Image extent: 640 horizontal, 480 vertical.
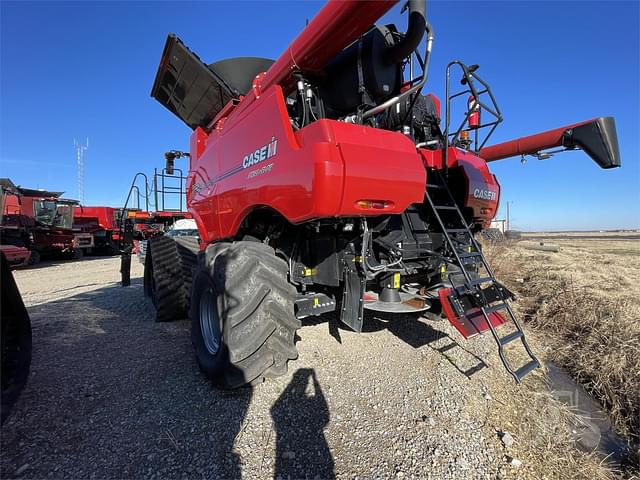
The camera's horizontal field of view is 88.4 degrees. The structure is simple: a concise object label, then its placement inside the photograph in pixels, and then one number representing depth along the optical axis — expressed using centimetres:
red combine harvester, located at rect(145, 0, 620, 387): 217
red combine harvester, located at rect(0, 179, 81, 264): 1216
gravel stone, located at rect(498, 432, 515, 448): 213
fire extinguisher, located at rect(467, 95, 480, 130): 362
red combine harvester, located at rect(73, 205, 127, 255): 1678
